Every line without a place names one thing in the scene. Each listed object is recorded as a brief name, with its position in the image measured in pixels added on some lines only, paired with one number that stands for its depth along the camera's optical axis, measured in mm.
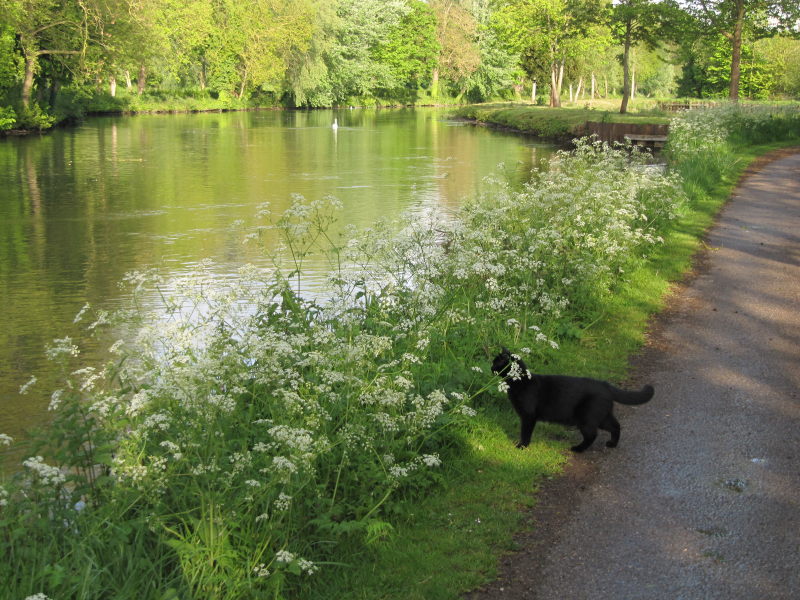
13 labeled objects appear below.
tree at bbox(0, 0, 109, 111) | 45031
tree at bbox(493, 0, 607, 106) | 66562
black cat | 6371
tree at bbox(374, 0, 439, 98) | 101000
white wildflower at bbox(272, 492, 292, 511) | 4484
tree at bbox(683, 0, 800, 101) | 44031
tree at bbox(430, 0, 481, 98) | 96062
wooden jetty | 39938
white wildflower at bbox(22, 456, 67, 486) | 4027
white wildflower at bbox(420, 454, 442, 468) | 5389
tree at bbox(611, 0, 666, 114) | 48156
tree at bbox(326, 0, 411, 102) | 89625
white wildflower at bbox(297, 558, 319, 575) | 4289
